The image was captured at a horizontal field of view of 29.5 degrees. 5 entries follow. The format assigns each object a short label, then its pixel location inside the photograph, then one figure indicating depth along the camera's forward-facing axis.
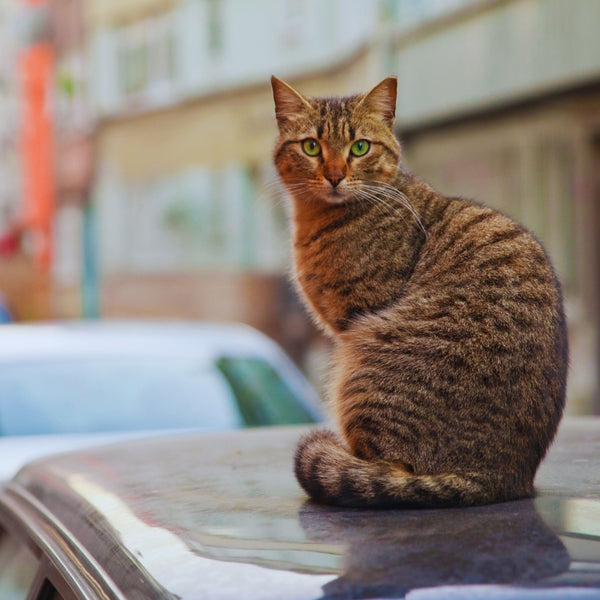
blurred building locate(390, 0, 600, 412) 11.34
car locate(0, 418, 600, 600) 1.42
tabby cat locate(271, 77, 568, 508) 2.12
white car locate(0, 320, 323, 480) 5.11
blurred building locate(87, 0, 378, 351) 17.77
